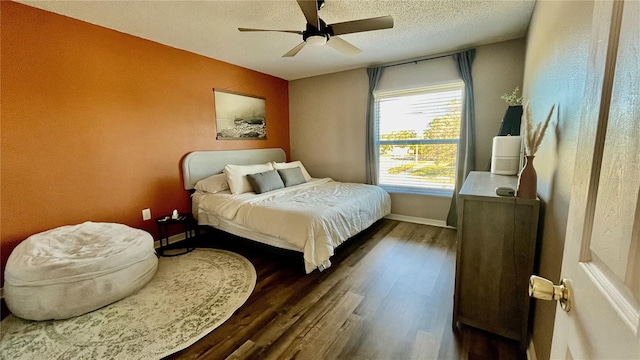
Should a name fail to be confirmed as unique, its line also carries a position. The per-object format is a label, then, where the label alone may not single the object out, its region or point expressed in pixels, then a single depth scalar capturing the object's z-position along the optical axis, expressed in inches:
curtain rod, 139.9
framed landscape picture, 151.6
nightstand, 118.2
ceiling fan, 80.7
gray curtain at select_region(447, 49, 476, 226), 133.8
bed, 96.1
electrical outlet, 121.7
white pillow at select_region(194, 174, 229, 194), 133.0
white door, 14.6
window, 144.0
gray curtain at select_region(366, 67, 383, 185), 160.9
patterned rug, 62.8
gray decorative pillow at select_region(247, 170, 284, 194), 134.5
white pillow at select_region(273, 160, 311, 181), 160.0
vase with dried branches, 55.2
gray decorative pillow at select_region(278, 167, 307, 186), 153.1
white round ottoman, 70.8
